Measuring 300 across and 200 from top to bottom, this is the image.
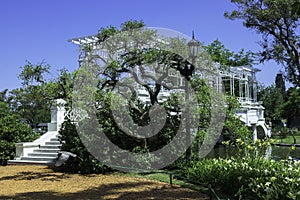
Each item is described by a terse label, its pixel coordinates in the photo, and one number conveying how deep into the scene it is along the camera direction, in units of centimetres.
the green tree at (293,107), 3838
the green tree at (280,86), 5653
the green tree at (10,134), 1270
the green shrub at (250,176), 559
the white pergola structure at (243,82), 1120
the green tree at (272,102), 4892
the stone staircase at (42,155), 1225
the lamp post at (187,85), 885
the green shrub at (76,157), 967
